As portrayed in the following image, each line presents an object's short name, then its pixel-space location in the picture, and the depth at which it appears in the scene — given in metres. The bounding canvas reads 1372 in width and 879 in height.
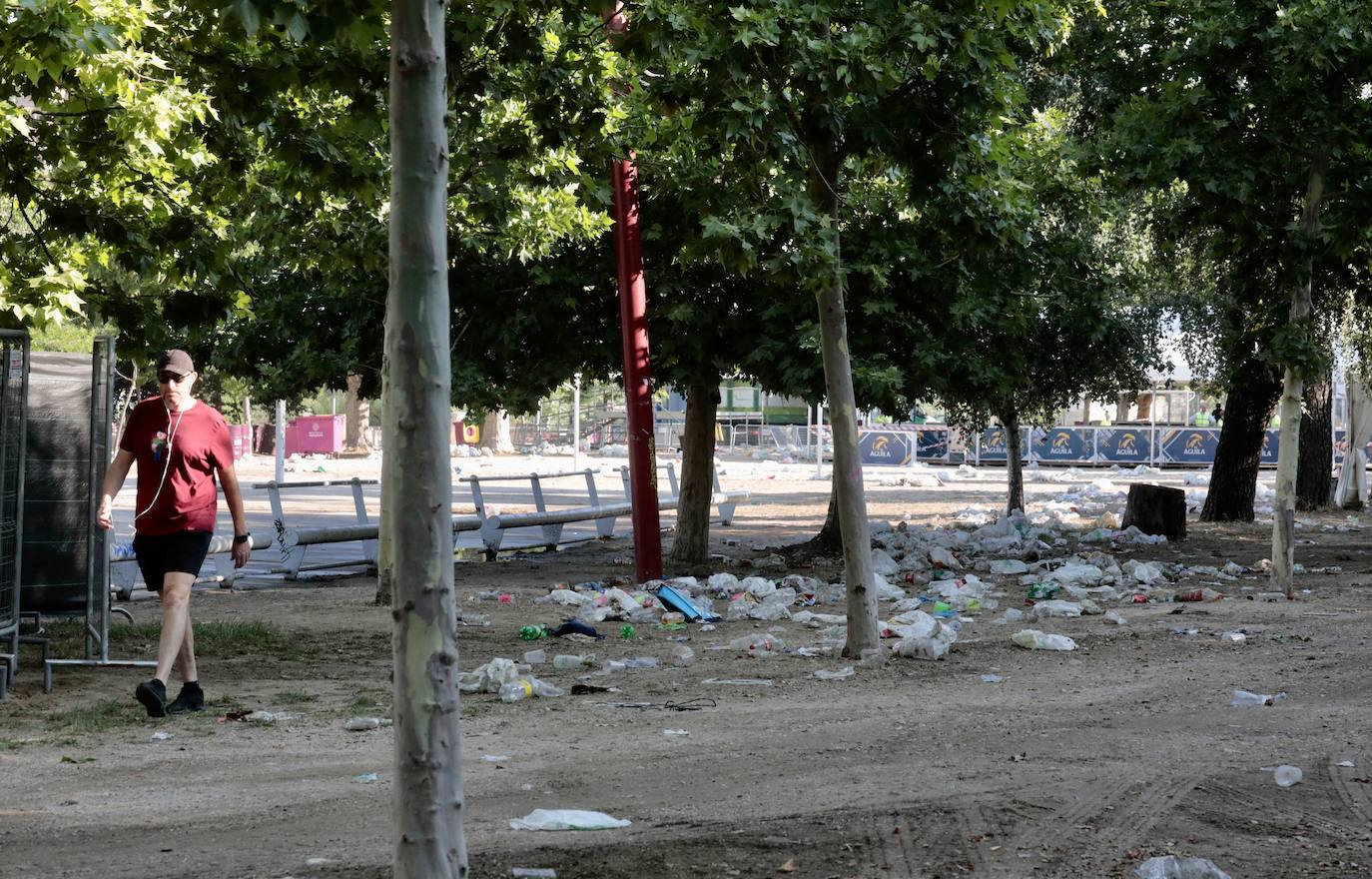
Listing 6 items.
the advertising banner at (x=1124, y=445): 50.00
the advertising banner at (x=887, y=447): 52.44
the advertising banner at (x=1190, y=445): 48.69
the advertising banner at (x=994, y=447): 50.62
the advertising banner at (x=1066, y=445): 50.81
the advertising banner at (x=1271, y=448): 47.97
